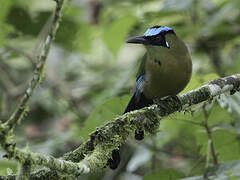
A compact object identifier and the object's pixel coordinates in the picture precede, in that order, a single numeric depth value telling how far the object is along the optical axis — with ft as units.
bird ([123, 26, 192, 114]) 22.11
